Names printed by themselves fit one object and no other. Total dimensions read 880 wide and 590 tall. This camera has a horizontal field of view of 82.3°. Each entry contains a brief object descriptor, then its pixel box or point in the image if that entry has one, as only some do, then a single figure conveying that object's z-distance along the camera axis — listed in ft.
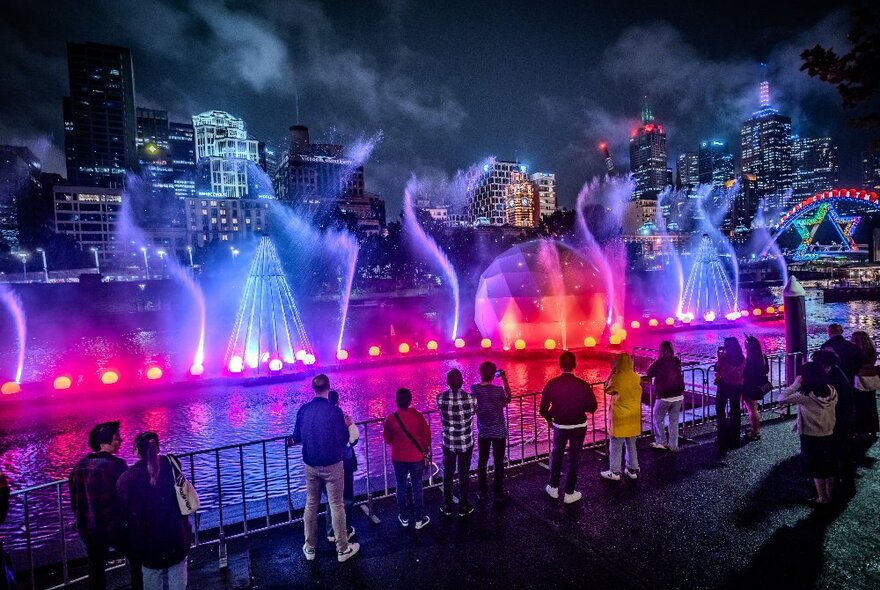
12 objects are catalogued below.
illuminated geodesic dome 72.43
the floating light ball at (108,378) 57.82
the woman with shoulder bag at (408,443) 19.75
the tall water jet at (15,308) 151.43
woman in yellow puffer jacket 24.03
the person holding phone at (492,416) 22.08
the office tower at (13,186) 348.59
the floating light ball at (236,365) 62.75
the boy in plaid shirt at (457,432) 21.09
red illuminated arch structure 297.86
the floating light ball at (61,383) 55.31
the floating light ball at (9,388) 54.03
